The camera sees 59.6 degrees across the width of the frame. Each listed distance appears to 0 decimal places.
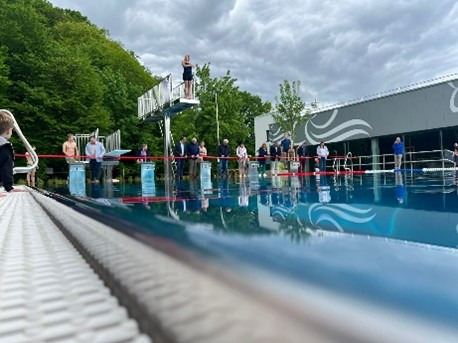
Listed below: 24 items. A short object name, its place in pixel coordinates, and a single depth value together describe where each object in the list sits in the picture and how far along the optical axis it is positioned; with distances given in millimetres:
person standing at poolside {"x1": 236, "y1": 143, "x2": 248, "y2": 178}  15055
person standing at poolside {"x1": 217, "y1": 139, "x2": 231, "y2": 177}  14940
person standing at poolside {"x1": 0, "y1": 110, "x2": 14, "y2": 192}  3736
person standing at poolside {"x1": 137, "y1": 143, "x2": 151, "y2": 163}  15533
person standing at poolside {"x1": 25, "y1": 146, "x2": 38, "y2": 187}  11031
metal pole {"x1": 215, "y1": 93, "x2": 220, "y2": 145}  34344
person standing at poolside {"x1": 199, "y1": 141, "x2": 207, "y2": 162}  14273
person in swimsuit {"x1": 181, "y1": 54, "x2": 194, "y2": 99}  15492
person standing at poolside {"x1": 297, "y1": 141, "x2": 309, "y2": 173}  18069
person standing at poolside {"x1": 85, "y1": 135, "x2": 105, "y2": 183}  11273
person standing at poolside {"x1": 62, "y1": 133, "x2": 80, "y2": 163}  11102
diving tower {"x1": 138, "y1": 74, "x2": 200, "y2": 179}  16047
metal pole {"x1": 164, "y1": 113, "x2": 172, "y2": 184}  16875
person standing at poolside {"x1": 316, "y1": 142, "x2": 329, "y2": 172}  17222
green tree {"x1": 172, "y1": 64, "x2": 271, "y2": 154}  34844
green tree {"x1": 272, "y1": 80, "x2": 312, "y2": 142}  30391
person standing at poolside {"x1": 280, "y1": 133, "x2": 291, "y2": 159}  17172
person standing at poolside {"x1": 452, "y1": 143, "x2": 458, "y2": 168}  17591
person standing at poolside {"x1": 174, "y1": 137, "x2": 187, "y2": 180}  13914
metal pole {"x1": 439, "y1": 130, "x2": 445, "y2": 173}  22828
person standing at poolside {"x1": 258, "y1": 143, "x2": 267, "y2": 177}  16472
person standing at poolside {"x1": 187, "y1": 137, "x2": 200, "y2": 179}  13734
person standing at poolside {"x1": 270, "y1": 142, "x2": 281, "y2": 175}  15967
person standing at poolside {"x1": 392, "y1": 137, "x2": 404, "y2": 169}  17141
